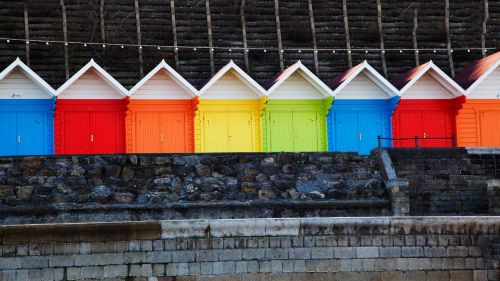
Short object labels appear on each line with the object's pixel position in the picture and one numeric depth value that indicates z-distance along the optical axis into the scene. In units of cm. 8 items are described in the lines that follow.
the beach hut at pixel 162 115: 2883
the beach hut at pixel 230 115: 2916
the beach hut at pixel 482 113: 3027
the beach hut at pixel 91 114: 2838
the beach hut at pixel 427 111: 3019
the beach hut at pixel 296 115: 2947
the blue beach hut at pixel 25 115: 2800
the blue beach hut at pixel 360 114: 2978
